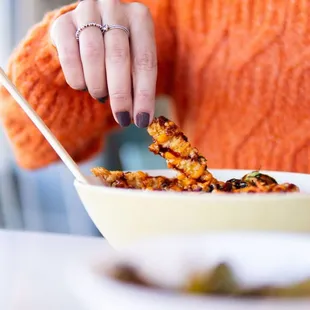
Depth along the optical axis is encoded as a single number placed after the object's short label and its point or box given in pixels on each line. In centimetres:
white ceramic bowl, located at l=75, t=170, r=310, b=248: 26
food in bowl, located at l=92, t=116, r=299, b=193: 32
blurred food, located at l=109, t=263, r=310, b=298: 18
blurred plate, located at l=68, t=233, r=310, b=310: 18
